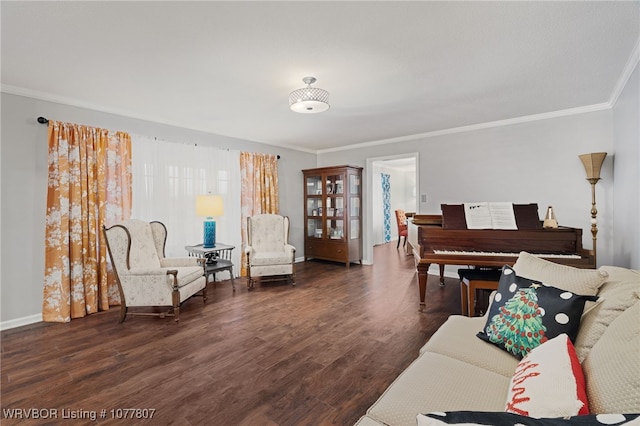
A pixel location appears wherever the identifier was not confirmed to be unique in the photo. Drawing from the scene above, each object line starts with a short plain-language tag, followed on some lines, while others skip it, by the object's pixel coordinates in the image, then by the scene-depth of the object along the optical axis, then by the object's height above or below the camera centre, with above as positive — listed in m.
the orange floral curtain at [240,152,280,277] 4.97 +0.38
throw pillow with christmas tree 1.31 -0.53
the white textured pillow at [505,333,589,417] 0.85 -0.58
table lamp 4.03 -0.03
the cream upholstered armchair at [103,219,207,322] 3.04 -0.75
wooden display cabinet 5.56 -0.15
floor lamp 3.32 +0.37
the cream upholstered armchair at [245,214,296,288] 4.24 -0.65
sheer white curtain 3.85 +0.33
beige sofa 0.85 -0.62
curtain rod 3.05 +0.95
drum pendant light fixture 2.72 +1.01
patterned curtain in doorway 8.59 +0.05
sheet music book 3.04 -0.13
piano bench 2.76 -0.76
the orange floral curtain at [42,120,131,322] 3.10 -0.03
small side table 3.80 -0.67
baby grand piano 2.79 -0.41
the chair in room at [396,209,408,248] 7.82 -0.45
